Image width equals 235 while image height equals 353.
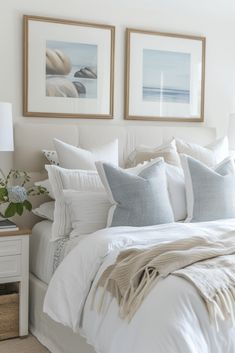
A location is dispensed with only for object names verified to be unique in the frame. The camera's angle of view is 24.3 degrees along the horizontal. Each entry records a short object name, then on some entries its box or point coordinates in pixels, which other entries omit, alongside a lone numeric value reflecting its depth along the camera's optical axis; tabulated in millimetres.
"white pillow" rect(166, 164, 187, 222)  3560
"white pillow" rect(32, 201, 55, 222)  3669
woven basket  3332
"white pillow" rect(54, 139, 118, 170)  3678
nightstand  3316
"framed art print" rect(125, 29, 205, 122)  4332
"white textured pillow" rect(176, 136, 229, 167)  4113
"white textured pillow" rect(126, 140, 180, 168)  3943
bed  2932
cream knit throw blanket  2242
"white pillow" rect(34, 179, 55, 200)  3672
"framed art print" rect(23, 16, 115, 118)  3924
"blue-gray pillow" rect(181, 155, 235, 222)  3479
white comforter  2164
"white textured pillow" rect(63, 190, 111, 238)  3219
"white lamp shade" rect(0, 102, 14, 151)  3457
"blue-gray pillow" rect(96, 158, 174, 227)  3137
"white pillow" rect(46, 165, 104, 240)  3311
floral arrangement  3428
